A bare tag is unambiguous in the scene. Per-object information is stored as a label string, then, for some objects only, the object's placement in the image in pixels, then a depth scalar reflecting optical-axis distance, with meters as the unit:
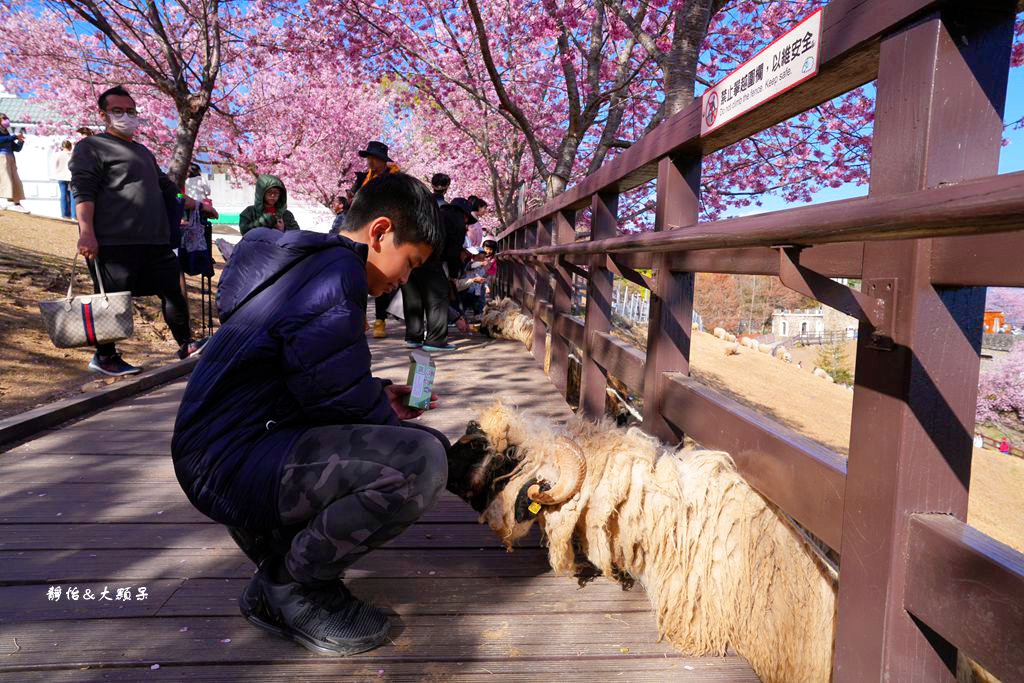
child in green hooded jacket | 6.16
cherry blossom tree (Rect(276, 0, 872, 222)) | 8.16
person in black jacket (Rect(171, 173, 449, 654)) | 1.66
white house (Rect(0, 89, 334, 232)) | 32.72
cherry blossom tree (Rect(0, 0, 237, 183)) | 8.16
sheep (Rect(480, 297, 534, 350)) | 7.14
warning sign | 1.44
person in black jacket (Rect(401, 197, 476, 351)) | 6.33
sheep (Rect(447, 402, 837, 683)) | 1.58
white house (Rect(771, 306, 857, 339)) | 44.47
